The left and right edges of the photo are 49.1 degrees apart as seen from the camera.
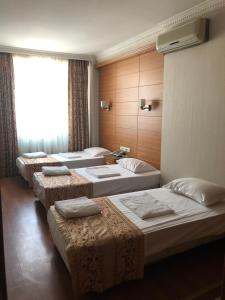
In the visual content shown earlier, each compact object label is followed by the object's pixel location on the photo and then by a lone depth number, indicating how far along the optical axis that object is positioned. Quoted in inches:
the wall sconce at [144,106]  157.8
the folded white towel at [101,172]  143.3
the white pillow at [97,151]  199.6
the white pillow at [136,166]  150.5
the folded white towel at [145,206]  92.6
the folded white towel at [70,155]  195.2
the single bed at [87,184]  129.1
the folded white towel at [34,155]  190.9
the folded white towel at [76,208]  90.7
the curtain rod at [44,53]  189.4
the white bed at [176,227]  83.7
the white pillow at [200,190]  101.8
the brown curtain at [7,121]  192.5
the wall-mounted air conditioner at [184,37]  111.4
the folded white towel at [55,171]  150.3
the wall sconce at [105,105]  207.5
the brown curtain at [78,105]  217.9
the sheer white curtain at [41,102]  201.5
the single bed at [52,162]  172.4
